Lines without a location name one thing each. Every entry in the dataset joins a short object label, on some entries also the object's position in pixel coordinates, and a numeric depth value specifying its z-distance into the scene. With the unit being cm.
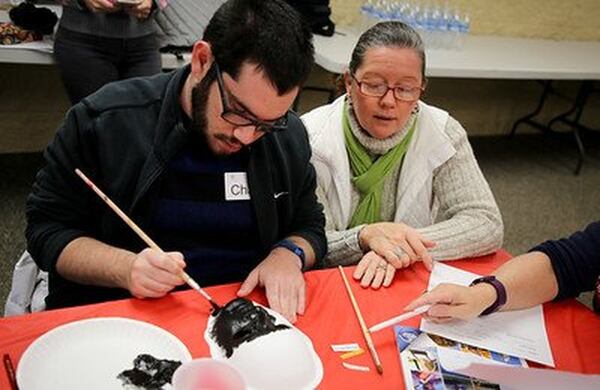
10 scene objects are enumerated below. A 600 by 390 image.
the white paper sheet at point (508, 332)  117
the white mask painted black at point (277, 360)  94
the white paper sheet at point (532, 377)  98
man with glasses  113
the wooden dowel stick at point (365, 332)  105
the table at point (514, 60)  329
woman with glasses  160
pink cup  87
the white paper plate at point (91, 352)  88
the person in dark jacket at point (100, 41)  237
